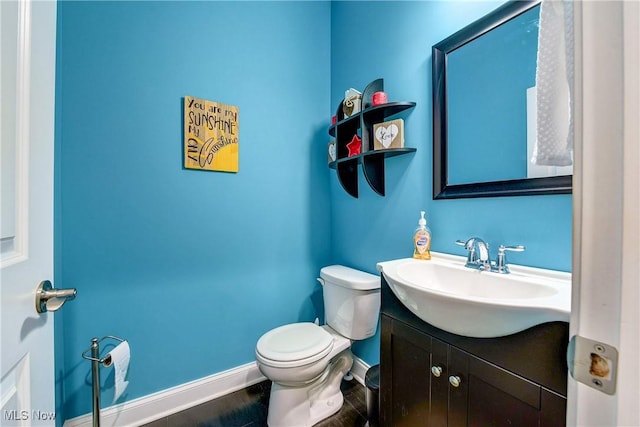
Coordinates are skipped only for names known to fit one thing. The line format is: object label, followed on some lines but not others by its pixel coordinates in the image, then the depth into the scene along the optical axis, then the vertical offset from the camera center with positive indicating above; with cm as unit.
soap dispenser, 115 -13
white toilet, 118 -68
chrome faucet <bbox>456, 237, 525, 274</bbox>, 90 -16
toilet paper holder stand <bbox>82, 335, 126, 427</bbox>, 99 -68
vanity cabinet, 58 -46
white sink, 59 -24
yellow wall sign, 138 +43
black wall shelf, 134 +41
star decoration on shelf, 148 +39
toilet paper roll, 101 -63
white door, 40 +0
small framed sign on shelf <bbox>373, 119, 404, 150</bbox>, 130 +41
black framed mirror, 89 +42
